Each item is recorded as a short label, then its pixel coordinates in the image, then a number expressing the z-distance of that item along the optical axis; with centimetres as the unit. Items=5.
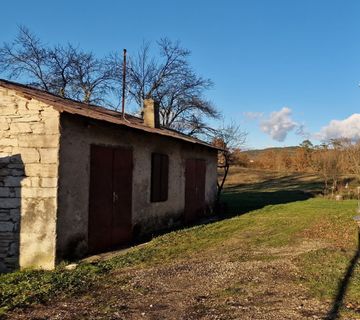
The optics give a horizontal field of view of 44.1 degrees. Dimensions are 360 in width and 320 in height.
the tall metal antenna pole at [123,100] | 1405
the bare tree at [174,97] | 3616
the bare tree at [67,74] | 3669
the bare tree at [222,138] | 3553
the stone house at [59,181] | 857
